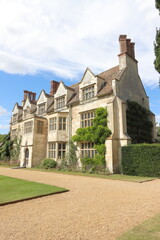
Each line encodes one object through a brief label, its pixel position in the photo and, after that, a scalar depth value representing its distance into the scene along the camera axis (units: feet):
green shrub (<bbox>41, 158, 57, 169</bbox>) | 60.53
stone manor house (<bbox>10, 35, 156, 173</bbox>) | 50.52
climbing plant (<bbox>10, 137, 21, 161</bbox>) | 85.15
